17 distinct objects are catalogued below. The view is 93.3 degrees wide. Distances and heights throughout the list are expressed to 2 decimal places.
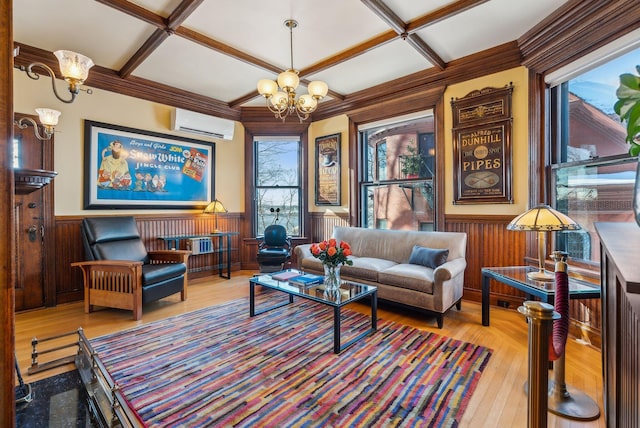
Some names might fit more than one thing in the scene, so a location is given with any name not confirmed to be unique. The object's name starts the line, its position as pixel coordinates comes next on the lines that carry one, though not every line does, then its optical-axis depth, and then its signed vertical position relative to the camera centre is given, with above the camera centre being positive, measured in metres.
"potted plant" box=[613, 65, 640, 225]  0.79 +0.30
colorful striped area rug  1.73 -1.13
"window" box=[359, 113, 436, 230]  4.31 +0.59
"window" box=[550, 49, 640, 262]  2.48 +0.50
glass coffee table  2.44 -0.73
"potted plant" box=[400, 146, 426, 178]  4.37 +0.73
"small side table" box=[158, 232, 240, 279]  4.57 -0.49
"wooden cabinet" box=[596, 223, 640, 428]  0.69 -0.36
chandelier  2.90 +1.25
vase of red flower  2.75 -0.40
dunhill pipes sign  3.44 +0.79
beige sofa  2.93 -0.61
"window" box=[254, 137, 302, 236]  5.58 +0.62
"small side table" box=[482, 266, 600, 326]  2.13 -0.56
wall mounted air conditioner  4.58 +1.44
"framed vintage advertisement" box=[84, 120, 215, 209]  3.95 +0.66
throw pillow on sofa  3.33 -0.49
